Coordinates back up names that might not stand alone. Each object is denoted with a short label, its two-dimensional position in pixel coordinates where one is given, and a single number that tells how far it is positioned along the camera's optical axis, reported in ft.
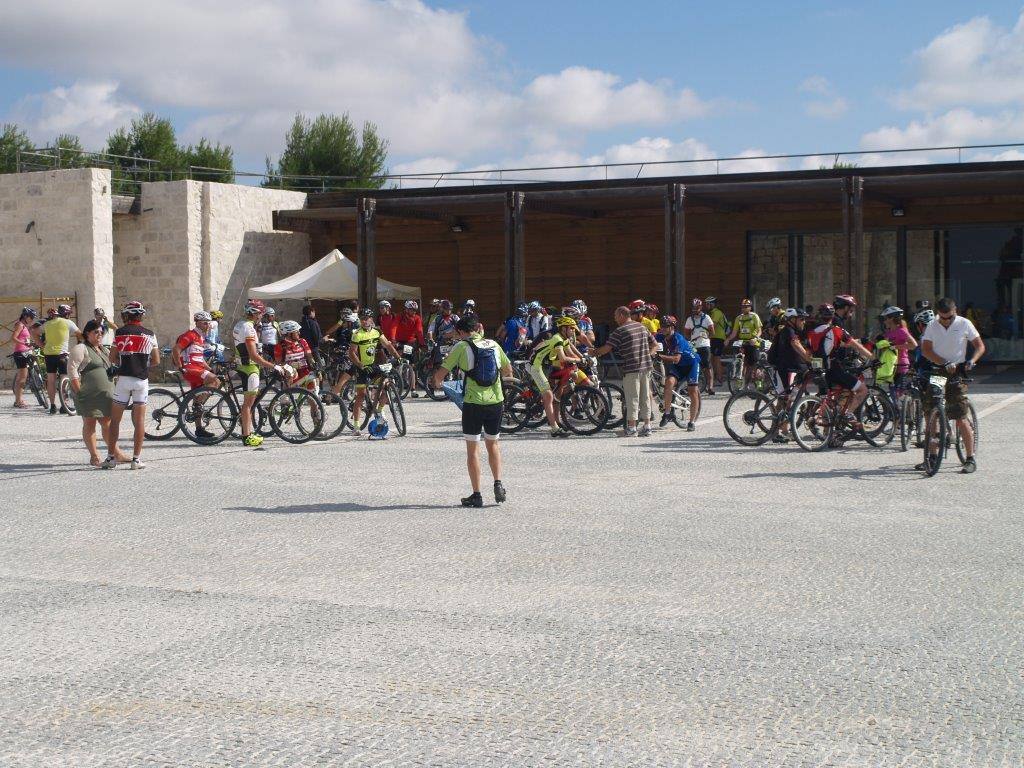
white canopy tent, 92.02
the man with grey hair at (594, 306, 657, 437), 52.80
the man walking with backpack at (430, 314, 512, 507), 34.27
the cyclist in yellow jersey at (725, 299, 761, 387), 68.74
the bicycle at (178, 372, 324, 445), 50.70
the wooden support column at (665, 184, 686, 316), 86.69
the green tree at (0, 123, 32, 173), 213.46
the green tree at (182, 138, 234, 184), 232.12
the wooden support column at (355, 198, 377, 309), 94.32
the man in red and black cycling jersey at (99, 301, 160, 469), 43.45
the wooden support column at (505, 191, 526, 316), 90.58
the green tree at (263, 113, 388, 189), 225.76
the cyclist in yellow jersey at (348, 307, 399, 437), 53.52
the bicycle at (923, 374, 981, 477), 38.58
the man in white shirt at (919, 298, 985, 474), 39.45
